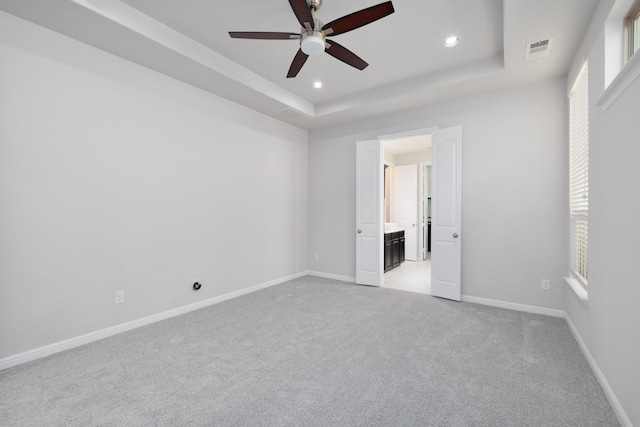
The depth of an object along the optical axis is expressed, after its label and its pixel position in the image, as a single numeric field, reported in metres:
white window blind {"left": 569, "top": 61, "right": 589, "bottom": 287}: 2.62
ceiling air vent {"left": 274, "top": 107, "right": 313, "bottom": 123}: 4.47
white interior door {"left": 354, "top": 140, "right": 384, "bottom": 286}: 4.72
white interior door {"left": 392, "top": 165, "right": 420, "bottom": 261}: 7.11
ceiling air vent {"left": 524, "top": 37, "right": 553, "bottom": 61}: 2.69
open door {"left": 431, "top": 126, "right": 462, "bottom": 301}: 3.96
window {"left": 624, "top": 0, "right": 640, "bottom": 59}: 1.79
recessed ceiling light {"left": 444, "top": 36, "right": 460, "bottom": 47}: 2.96
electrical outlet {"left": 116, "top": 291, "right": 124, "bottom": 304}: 2.99
